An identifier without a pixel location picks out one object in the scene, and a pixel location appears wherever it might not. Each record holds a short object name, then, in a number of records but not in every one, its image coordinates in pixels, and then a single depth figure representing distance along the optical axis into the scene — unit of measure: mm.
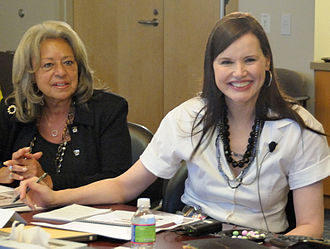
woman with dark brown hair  2258
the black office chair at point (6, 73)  5239
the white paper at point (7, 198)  2335
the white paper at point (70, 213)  2113
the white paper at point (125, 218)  2053
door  6434
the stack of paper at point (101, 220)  1964
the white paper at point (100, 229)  1910
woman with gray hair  2857
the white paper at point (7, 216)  2041
